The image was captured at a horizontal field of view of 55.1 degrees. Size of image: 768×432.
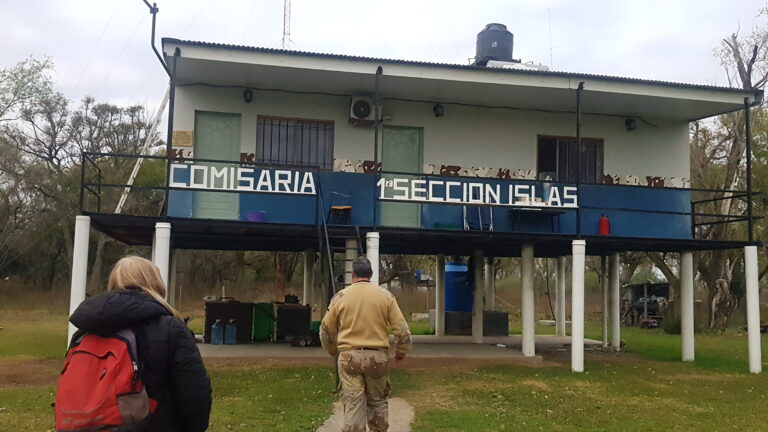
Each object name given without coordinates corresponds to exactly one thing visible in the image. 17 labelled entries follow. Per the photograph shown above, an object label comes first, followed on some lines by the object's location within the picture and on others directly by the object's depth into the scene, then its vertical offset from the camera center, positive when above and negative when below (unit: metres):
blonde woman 3.19 -0.27
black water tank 17.92 +5.92
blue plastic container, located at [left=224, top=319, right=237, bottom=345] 16.20 -1.20
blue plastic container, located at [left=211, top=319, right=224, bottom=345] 16.11 -1.18
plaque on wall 14.13 +2.69
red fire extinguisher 14.77 +1.25
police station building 13.02 +2.56
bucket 13.70 +1.21
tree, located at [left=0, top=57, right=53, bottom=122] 38.19 +9.83
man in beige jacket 6.43 -0.51
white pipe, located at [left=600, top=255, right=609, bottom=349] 18.75 -0.29
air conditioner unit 14.53 +3.40
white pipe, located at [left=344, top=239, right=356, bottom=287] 13.17 +0.60
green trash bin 17.06 -0.92
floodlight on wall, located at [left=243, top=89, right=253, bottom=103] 14.38 +3.61
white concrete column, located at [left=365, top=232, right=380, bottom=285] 12.80 +0.66
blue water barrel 22.14 -0.18
